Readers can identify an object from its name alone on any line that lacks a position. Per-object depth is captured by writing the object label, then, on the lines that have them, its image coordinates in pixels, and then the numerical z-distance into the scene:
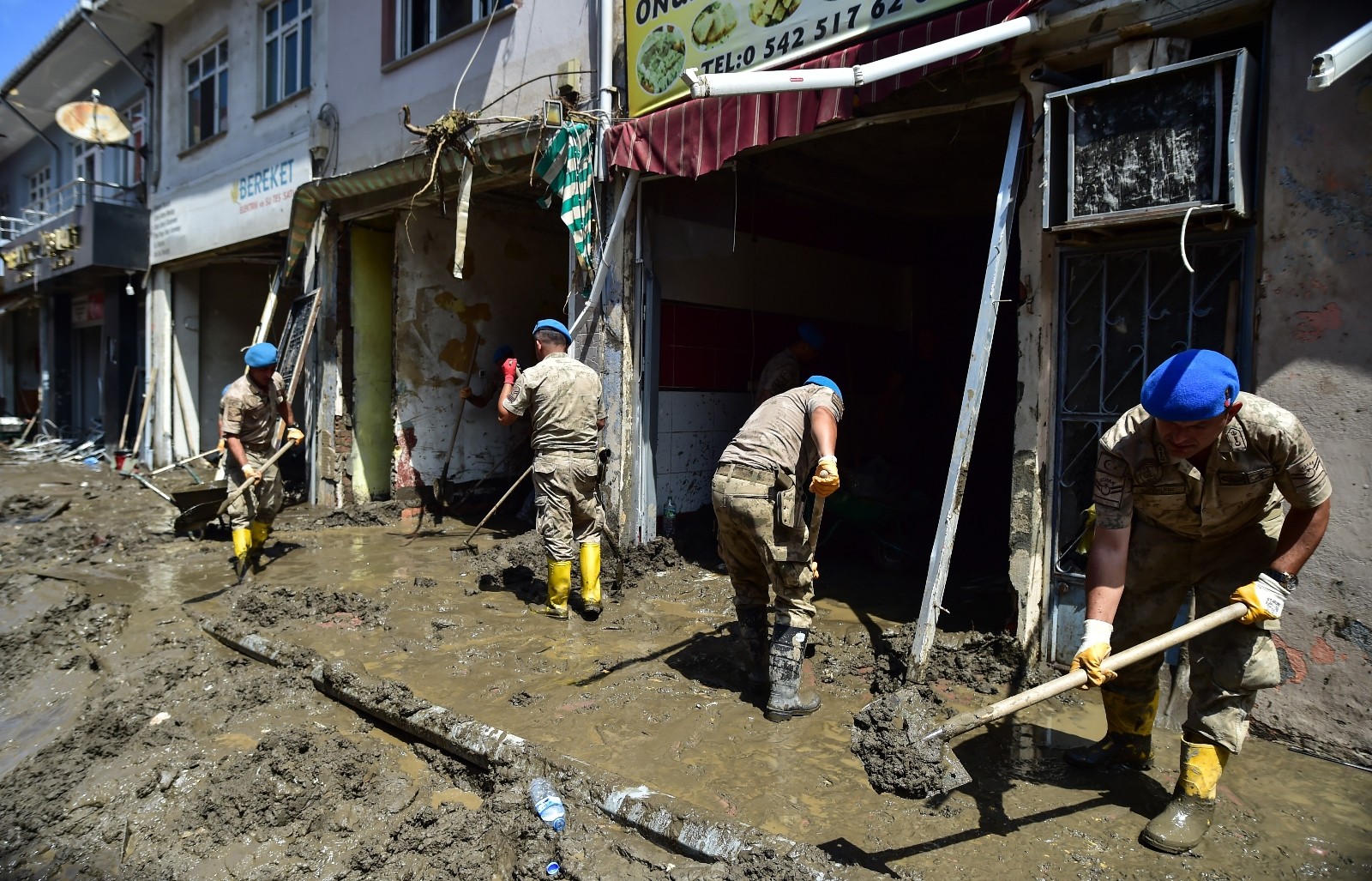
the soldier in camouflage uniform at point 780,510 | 3.83
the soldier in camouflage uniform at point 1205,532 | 2.71
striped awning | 4.36
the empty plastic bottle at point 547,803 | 2.92
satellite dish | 12.62
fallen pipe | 2.69
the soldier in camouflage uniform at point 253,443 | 6.51
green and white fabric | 6.63
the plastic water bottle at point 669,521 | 7.10
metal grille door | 3.78
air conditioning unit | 3.45
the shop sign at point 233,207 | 10.16
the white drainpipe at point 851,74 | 3.87
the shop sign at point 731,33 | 4.90
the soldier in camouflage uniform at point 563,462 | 5.46
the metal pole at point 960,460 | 3.97
